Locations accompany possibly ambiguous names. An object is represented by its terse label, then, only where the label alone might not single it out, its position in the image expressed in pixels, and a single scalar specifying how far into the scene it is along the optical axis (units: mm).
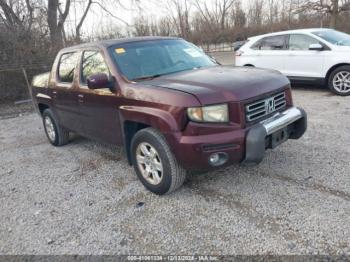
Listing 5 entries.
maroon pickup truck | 3145
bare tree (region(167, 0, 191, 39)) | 34438
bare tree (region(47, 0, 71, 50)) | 13673
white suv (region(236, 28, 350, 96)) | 7566
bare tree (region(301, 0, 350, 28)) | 23156
